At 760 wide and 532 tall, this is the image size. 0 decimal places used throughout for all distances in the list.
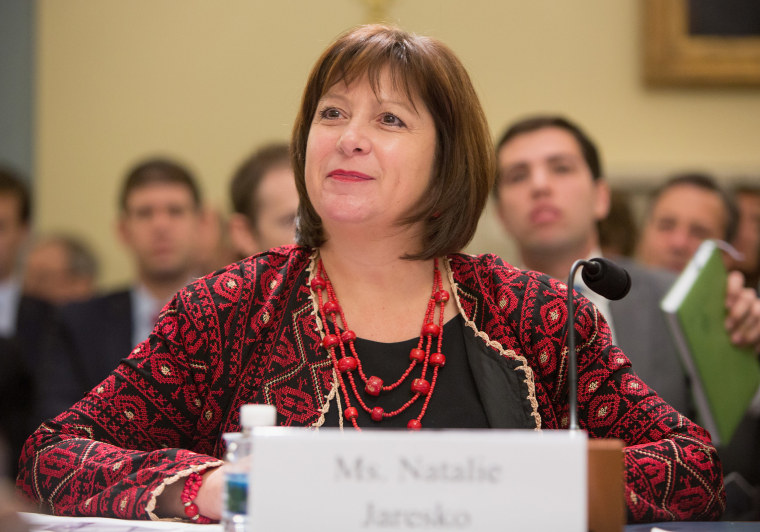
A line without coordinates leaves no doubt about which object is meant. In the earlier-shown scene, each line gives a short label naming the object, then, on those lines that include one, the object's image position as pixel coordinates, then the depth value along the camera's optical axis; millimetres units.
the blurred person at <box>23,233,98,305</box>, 9828
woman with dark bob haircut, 3684
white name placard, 2305
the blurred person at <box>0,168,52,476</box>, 7441
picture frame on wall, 9445
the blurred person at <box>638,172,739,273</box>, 8102
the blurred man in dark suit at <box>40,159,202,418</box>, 7180
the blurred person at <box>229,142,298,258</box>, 6507
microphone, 3090
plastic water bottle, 2488
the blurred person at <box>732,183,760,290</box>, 9289
